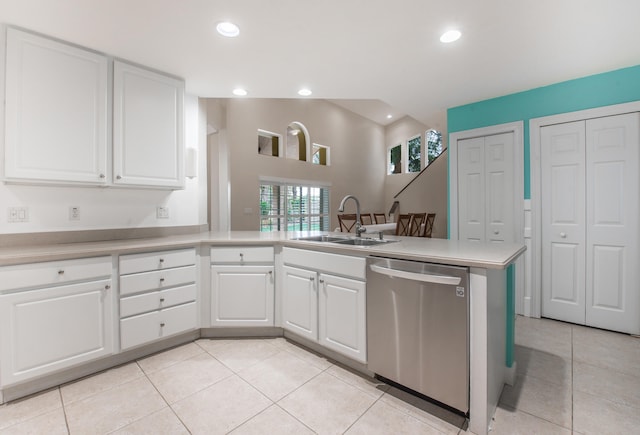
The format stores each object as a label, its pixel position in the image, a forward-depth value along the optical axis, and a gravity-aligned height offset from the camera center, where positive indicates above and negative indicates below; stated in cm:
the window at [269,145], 684 +171
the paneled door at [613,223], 265 -7
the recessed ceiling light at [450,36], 215 +137
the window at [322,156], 810 +172
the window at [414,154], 934 +205
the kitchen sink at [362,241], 233 -21
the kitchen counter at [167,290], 148 -50
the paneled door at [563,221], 290 -6
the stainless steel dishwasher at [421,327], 149 -63
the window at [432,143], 902 +230
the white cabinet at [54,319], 168 -64
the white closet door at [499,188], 332 +33
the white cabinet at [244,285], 251 -60
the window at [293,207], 651 +24
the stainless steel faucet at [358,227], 242 -9
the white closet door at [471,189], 356 +33
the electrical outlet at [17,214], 206 +2
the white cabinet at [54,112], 193 +75
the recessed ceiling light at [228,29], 202 +135
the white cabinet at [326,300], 195 -63
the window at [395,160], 996 +197
